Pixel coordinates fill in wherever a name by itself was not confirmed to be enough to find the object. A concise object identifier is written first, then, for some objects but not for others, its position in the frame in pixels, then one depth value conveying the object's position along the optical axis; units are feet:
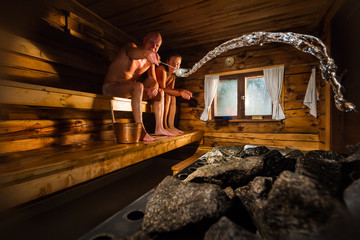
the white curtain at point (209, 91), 15.72
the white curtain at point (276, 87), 13.25
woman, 11.80
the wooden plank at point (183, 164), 8.82
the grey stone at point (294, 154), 4.43
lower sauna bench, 3.19
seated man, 8.10
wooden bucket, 6.84
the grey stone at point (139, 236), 2.13
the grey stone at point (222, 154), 5.37
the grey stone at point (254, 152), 5.32
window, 14.53
